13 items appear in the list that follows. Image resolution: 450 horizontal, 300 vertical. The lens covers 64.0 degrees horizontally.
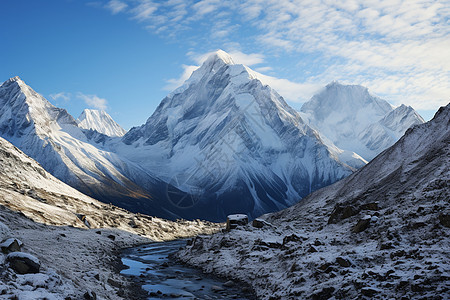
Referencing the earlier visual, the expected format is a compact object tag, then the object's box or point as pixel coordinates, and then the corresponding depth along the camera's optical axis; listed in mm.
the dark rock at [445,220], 26372
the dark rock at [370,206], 42681
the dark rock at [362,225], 35031
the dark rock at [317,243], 34081
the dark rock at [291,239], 38781
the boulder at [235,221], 61622
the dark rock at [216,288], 33062
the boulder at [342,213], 46125
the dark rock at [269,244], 41144
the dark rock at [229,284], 35044
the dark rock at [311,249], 32125
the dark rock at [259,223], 58281
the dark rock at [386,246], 26794
